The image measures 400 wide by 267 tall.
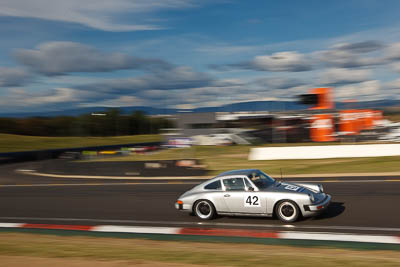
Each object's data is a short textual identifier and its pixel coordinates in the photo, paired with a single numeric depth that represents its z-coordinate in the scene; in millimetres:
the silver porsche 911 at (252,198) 8625
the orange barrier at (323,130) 34281
